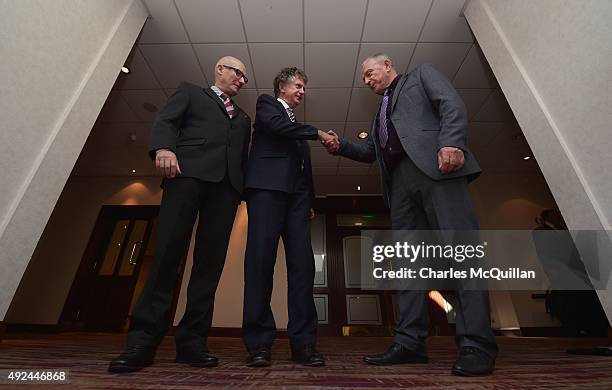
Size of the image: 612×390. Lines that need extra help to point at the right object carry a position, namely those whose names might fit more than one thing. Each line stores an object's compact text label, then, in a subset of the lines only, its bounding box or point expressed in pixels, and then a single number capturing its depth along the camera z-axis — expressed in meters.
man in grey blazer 1.13
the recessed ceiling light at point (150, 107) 3.72
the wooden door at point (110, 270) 4.63
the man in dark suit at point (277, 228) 1.33
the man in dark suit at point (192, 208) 1.20
